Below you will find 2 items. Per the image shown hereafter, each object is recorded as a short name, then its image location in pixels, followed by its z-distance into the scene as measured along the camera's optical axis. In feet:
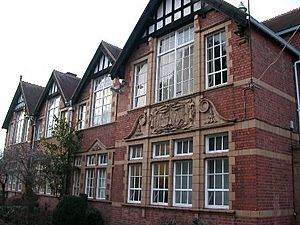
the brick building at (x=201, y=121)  32.99
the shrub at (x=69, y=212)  45.44
